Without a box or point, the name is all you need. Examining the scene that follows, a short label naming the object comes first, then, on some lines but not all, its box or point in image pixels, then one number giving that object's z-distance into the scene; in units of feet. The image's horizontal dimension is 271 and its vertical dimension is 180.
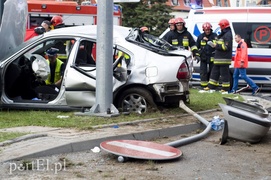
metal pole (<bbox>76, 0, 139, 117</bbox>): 45.60
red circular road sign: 33.34
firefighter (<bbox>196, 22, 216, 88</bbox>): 77.29
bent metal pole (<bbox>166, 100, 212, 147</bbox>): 37.80
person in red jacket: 75.63
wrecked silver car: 47.30
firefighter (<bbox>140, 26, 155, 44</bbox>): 50.99
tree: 202.90
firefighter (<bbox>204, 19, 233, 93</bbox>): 72.83
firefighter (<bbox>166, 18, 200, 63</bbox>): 75.02
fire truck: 94.05
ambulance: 79.59
